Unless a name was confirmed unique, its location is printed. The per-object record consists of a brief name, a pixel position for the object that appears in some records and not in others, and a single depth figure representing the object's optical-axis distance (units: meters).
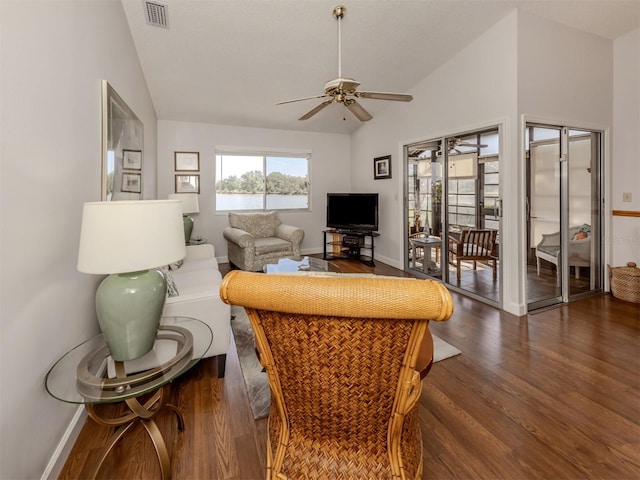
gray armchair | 4.40
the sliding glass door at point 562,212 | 3.20
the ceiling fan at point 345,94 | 2.46
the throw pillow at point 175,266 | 3.03
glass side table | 1.16
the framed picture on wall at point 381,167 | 5.06
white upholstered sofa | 1.90
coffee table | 2.96
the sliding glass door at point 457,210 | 3.37
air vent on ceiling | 2.72
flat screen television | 5.29
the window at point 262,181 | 5.51
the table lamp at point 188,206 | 4.10
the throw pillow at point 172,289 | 1.93
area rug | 1.83
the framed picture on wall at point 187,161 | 5.13
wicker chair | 0.78
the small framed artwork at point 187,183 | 5.15
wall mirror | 2.12
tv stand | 5.41
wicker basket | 3.22
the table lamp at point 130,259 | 1.21
